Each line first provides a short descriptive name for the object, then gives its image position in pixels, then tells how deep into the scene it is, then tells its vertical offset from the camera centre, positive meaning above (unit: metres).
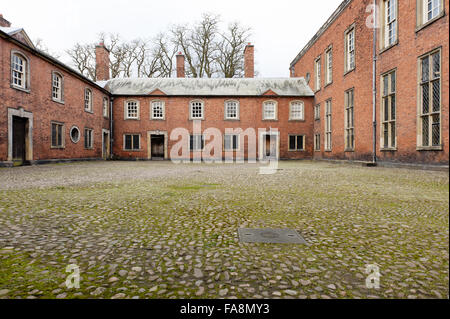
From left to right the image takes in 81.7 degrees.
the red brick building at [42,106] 13.30 +3.43
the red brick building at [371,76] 11.29 +4.64
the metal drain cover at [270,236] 2.76 -0.86
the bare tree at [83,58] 31.81 +12.62
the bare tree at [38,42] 25.83 +11.87
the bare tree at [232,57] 32.47 +12.89
